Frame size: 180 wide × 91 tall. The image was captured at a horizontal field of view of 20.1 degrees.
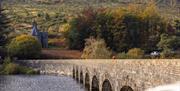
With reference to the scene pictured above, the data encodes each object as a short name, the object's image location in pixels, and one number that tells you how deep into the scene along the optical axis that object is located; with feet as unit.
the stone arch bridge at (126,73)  55.26
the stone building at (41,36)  278.26
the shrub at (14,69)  207.41
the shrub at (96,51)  200.13
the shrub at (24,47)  237.02
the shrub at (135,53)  171.57
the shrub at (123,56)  176.65
